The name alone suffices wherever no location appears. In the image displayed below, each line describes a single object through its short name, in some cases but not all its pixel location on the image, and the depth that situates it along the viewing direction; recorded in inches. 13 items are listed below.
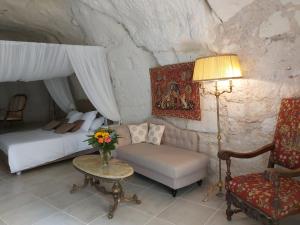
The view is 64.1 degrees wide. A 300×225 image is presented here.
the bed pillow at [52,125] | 194.5
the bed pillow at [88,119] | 182.4
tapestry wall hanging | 128.9
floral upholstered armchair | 69.3
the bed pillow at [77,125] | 180.3
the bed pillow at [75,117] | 197.1
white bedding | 146.1
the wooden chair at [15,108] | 281.1
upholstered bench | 109.3
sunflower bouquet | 104.4
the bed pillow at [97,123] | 182.9
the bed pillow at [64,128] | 177.9
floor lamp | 96.0
